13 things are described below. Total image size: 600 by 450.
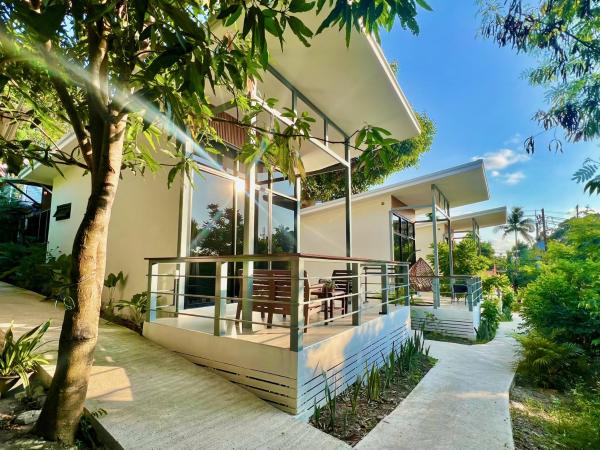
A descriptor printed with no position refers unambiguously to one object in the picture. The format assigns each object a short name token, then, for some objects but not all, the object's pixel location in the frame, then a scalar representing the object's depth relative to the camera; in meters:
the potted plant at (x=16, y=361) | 3.00
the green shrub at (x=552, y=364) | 5.05
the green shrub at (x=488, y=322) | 8.04
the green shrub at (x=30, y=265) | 7.20
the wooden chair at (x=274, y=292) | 4.00
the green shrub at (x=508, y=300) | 13.45
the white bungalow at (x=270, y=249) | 3.37
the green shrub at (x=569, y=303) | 5.50
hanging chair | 9.64
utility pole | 34.57
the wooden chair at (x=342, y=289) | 4.94
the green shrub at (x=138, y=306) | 4.91
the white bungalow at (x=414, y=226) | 8.58
